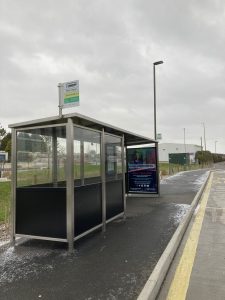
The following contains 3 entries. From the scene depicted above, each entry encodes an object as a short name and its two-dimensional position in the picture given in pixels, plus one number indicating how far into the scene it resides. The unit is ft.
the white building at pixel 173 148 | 237.41
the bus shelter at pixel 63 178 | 12.45
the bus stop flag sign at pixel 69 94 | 13.56
